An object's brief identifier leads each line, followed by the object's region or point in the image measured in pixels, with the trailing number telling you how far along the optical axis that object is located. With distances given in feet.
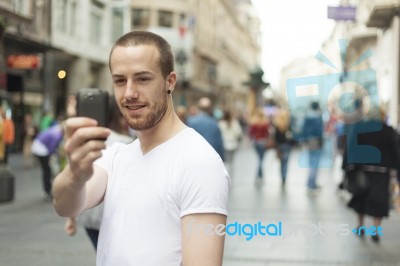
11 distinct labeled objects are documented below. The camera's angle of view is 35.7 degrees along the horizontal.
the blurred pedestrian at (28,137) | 44.93
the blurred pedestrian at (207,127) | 21.91
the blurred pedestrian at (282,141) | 34.88
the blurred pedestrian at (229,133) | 36.03
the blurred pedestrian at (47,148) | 27.73
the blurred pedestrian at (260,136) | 36.66
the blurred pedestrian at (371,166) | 8.49
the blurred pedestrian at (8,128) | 37.41
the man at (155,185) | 4.77
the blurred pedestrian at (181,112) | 34.25
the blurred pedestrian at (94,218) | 11.25
